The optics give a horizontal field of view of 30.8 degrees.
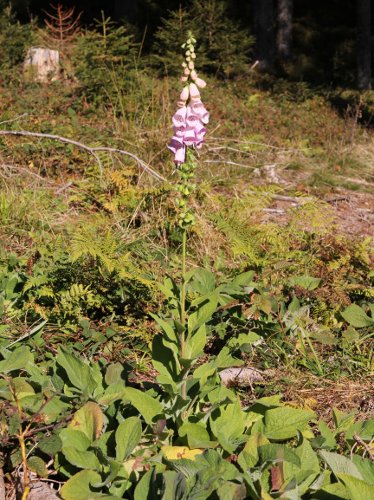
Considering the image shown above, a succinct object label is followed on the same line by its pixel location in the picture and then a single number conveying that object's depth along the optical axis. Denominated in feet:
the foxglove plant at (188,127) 7.88
